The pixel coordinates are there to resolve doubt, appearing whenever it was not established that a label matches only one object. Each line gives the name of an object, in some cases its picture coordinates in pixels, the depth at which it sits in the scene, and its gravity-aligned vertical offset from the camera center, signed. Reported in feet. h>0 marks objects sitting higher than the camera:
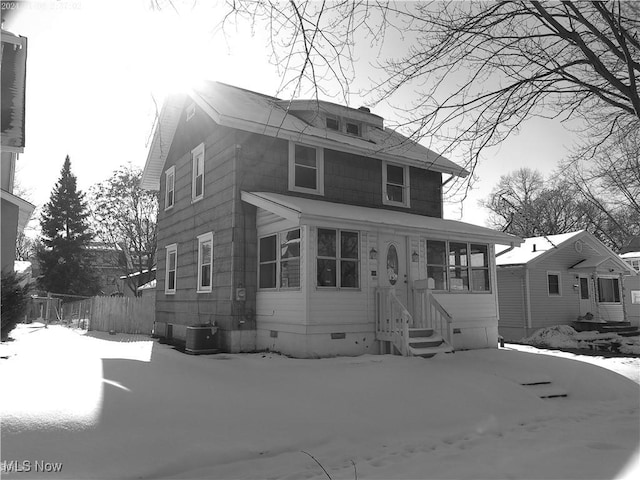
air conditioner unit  35.78 -3.68
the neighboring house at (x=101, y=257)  118.01 +9.81
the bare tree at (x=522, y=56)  17.38 +9.85
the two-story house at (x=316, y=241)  33.60 +4.38
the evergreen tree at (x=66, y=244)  120.26 +13.43
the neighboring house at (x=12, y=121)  32.07 +12.61
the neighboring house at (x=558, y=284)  63.05 +1.43
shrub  27.45 -0.52
